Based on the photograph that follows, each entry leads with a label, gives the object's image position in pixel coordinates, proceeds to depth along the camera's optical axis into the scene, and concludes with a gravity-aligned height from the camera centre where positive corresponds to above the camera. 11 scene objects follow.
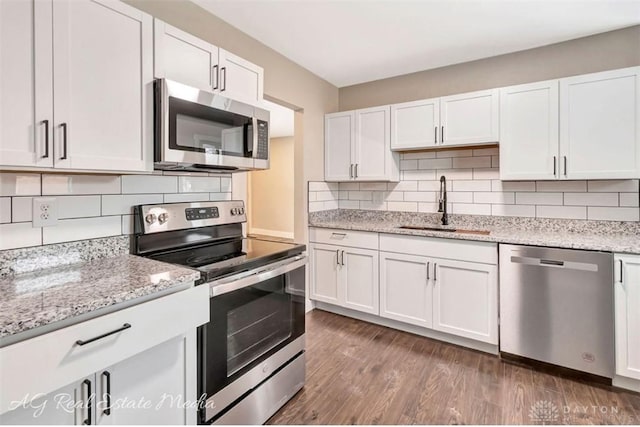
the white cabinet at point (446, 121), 2.58 +0.78
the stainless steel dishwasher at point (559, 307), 1.97 -0.61
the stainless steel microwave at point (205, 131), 1.47 +0.42
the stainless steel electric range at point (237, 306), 1.41 -0.47
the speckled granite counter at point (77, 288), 0.88 -0.26
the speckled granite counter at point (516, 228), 2.07 -0.13
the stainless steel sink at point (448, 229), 2.65 -0.15
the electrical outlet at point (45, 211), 1.38 +0.01
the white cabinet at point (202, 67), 1.53 +0.78
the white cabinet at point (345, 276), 2.90 -0.60
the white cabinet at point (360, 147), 3.12 +0.66
